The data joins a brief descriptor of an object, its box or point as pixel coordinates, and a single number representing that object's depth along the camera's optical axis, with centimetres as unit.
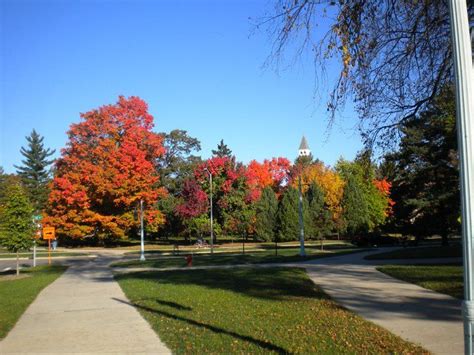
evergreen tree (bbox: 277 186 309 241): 5659
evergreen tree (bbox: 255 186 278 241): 5762
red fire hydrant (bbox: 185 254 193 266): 2548
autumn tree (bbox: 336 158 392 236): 5872
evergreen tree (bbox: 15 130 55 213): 8094
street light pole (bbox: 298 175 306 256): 2944
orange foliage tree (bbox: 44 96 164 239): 4859
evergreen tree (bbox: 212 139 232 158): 6531
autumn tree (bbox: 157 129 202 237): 6006
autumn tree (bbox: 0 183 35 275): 2417
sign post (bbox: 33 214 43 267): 2580
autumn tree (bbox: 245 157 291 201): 7394
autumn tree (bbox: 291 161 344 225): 6250
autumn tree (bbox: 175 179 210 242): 5322
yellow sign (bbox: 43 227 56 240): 3135
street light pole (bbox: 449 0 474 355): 339
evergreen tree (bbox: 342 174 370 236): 5862
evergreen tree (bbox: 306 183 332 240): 4866
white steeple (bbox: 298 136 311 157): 15049
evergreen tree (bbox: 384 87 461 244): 3518
